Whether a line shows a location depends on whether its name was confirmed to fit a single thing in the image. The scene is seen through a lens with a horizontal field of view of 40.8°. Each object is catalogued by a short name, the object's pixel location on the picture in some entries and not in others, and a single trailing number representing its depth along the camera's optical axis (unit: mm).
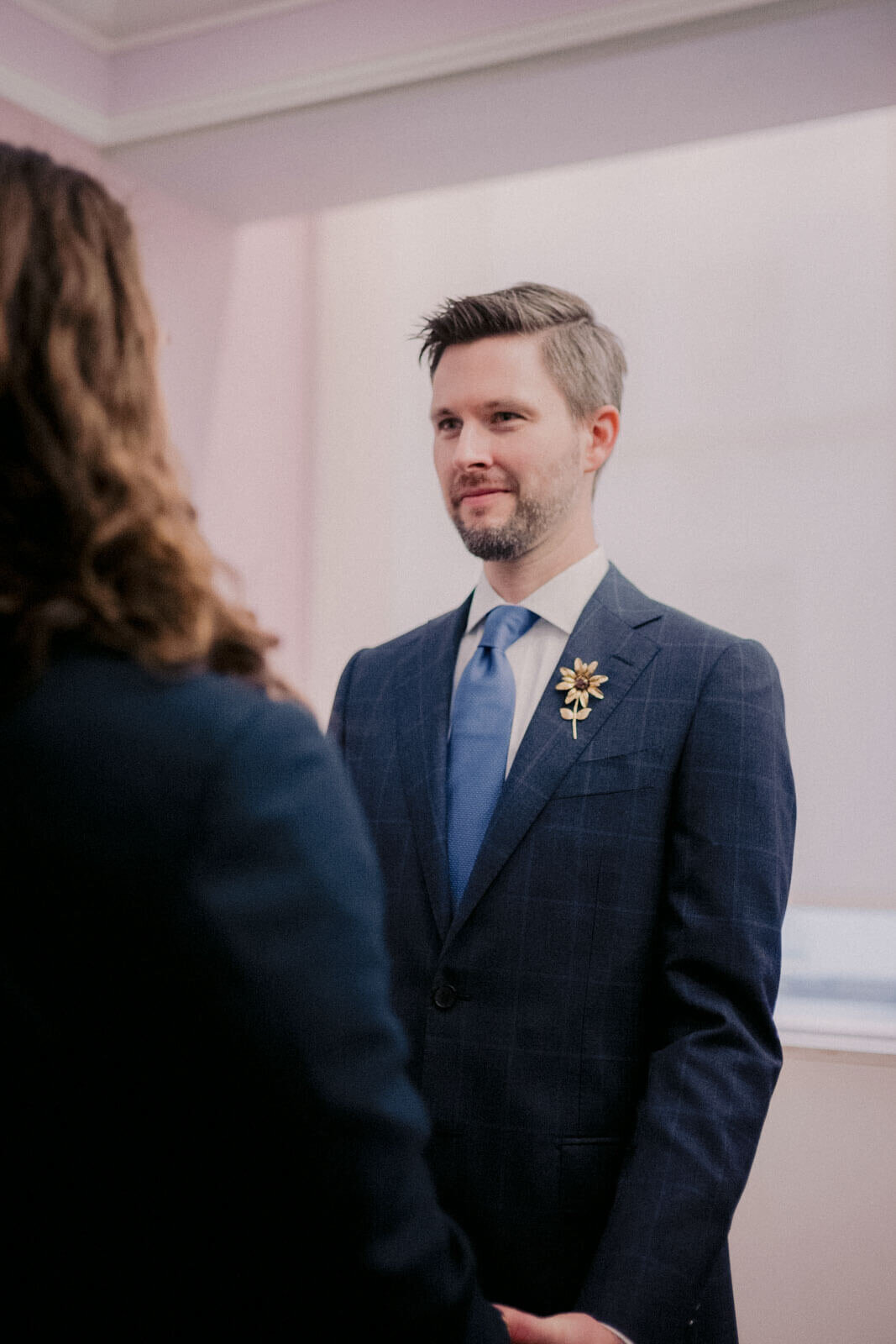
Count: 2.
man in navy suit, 1274
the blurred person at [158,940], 620
